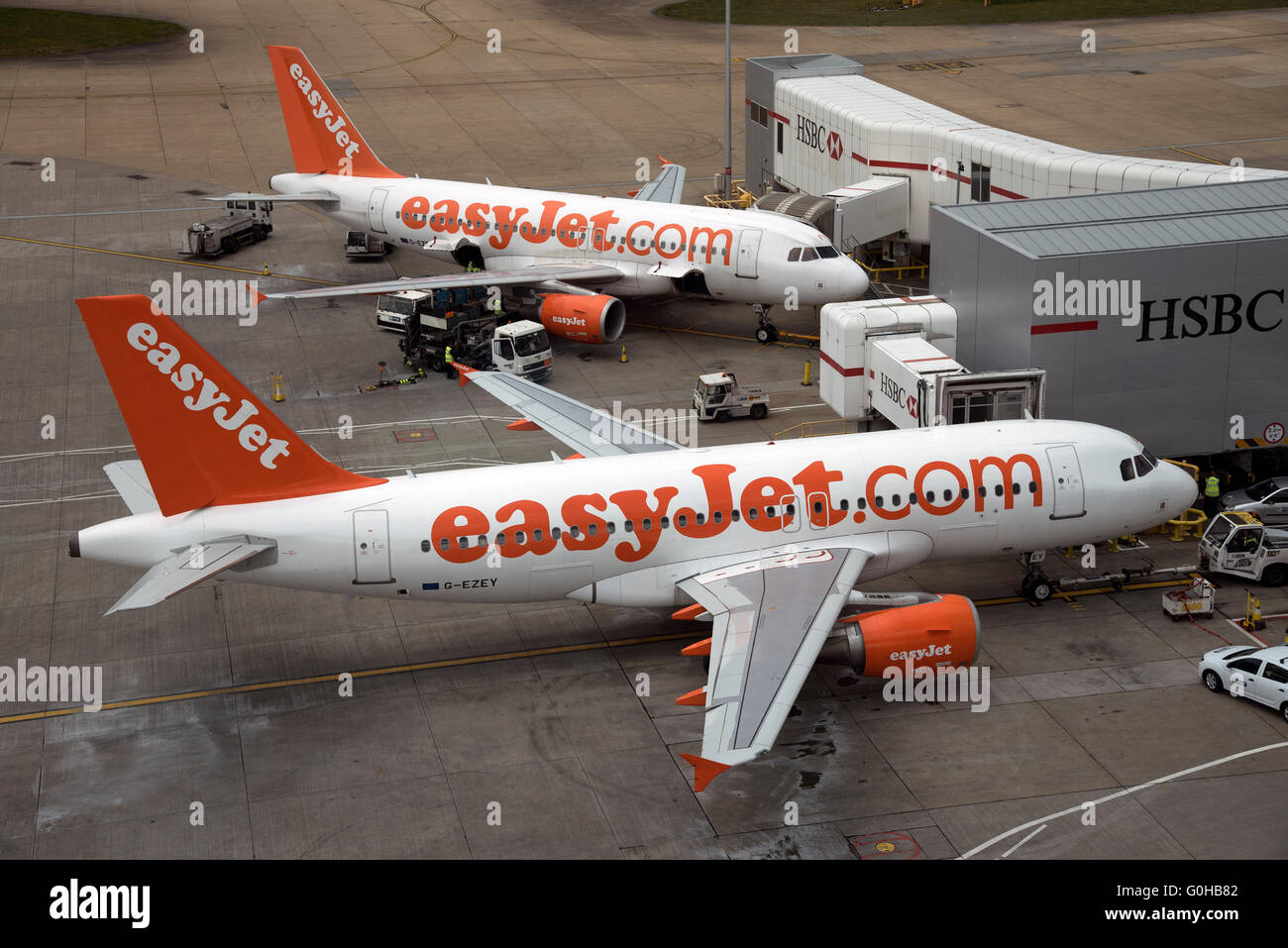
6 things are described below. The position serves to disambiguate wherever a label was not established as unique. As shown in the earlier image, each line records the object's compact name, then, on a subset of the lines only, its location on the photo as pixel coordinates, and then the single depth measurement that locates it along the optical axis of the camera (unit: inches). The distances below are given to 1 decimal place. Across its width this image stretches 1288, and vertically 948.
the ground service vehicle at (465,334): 2180.1
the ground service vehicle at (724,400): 2043.6
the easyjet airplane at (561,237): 2278.5
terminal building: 1651.1
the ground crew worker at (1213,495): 1685.5
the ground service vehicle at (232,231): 2760.8
